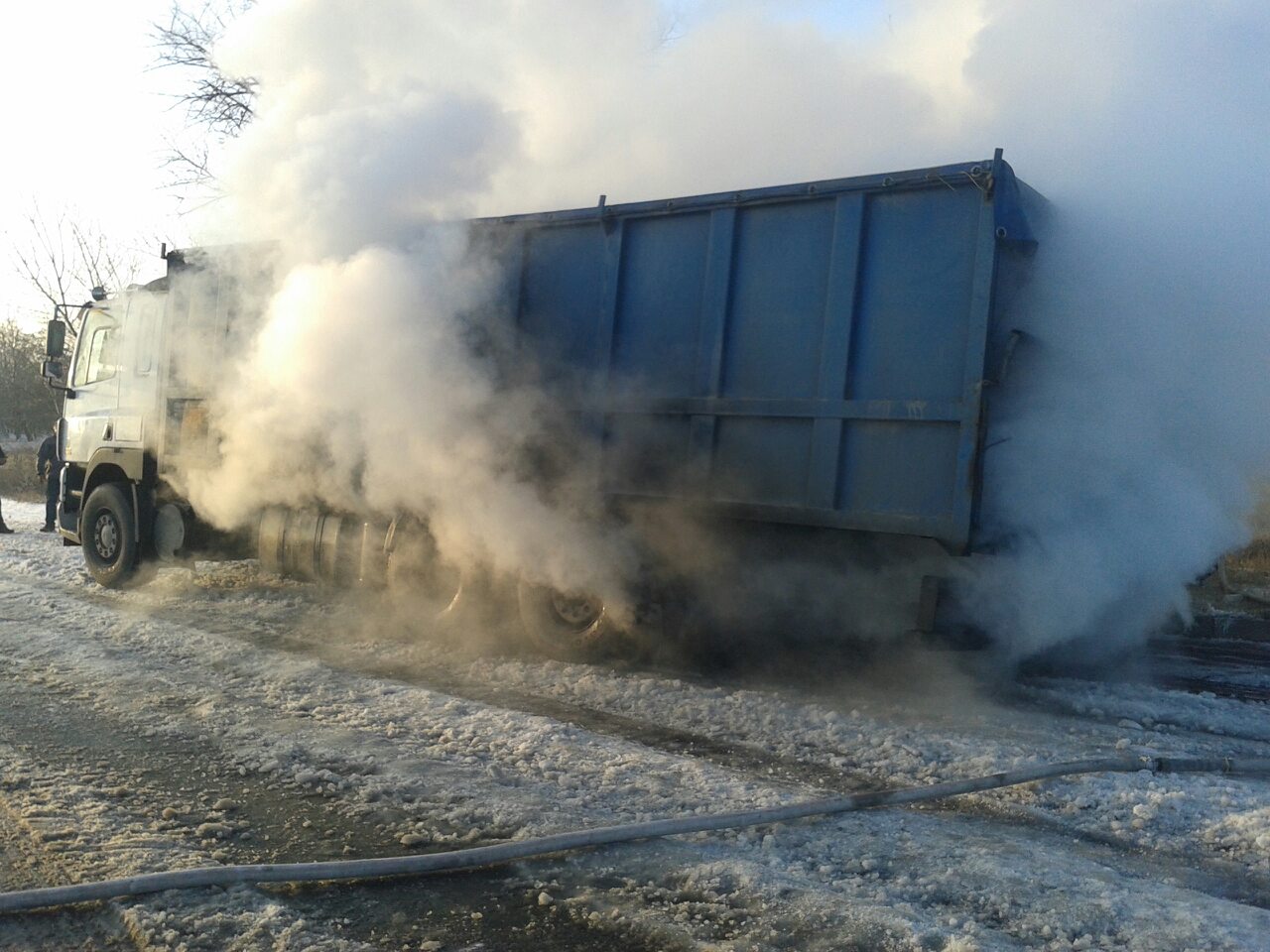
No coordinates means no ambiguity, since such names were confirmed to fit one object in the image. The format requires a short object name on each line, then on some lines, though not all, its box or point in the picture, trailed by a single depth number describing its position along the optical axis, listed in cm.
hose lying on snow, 342
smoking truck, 586
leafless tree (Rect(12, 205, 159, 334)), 3253
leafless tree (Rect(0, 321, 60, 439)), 3728
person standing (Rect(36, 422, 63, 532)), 1562
